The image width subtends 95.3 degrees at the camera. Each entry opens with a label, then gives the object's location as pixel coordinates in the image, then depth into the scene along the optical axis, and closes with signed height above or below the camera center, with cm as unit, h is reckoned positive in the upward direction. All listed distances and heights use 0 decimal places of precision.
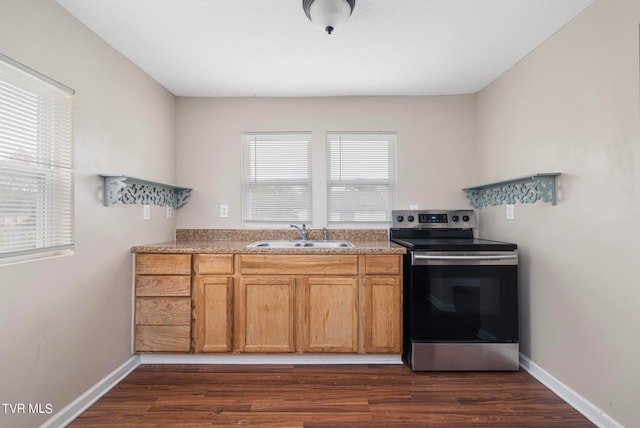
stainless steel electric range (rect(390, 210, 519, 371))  209 -65
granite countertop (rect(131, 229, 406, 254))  217 -23
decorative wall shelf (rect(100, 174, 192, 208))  191 +20
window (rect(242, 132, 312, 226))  284 +43
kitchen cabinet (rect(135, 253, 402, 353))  217 -65
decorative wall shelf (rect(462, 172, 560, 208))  185 +19
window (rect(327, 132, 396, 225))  284 +39
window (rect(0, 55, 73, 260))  134 +28
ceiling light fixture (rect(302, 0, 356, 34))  146 +105
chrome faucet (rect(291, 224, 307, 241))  273 -13
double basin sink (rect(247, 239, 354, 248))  251 -24
